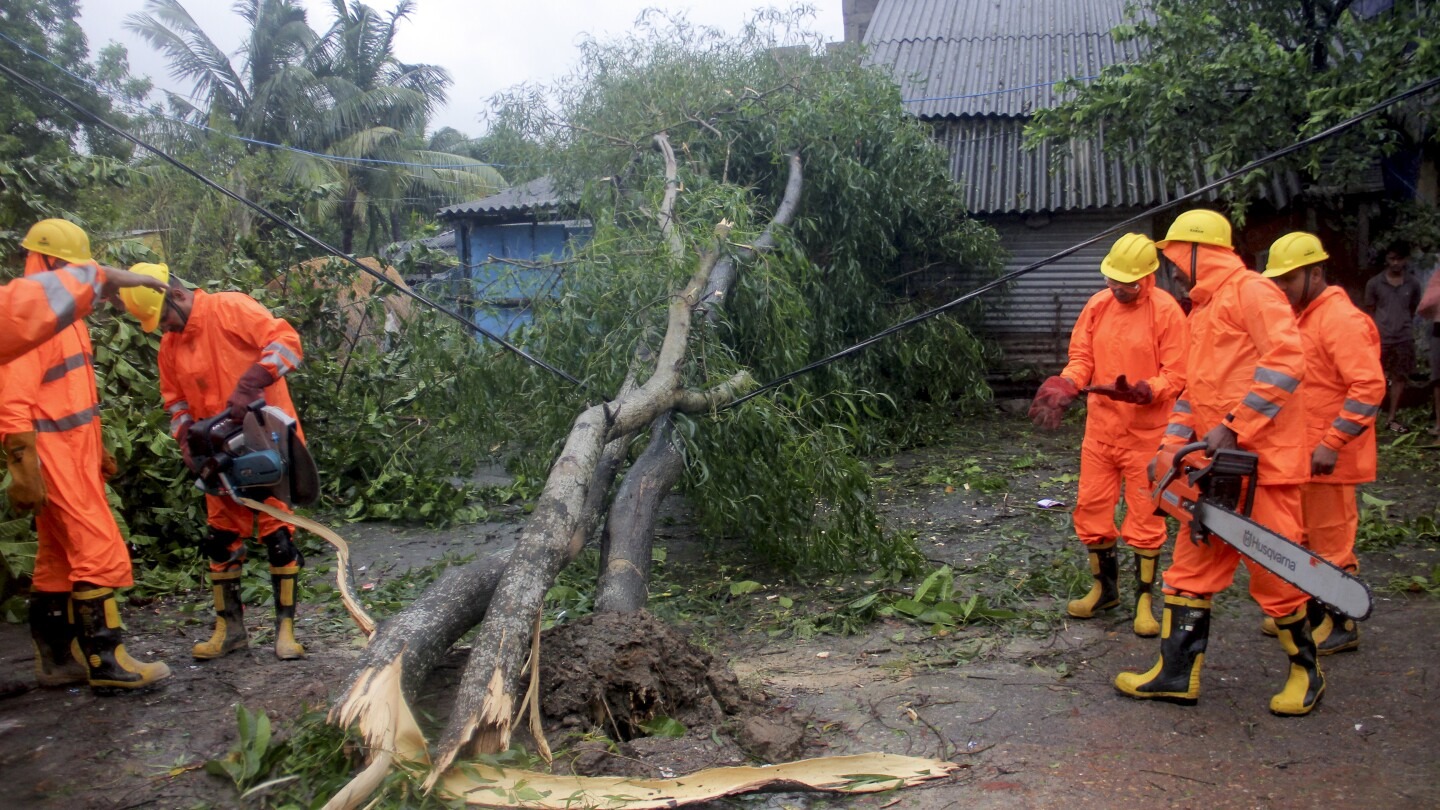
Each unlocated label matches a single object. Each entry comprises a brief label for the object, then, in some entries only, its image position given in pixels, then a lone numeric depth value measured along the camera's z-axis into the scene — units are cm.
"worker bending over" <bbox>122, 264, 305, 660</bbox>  453
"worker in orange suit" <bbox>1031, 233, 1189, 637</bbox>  459
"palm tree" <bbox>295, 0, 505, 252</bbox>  2270
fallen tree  363
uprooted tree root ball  341
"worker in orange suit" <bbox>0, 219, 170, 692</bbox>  388
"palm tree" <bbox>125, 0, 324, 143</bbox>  2241
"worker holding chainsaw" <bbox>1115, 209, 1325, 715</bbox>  359
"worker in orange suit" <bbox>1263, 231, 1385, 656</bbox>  402
